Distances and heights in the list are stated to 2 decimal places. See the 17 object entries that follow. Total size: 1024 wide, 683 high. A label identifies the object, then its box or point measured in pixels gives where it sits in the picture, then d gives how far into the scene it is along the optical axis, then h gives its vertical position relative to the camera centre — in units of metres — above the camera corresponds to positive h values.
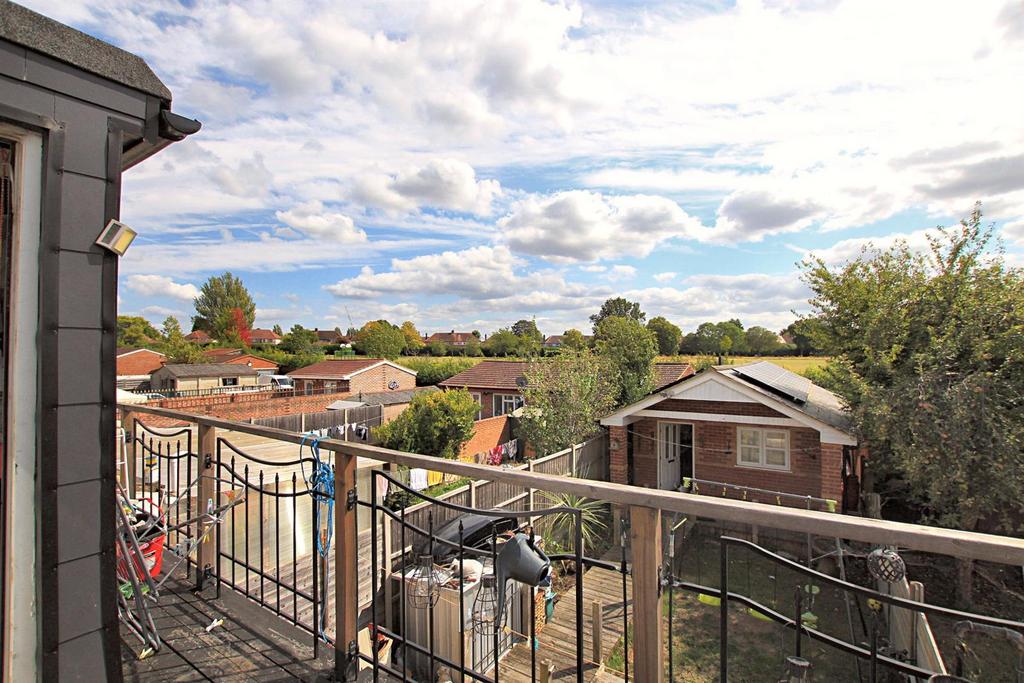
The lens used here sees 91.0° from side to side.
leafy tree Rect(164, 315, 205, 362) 32.84 -0.38
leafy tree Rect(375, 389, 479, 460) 15.16 -2.48
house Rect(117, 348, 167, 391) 37.69 -1.41
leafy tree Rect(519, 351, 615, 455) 14.30 -1.69
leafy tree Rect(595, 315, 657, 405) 16.91 -0.58
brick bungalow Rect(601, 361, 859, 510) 10.45 -2.24
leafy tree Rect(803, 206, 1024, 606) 7.21 -0.58
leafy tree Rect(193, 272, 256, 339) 51.50 +4.09
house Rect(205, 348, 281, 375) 39.62 -1.38
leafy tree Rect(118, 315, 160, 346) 44.69 +1.00
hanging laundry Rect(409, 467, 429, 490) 12.48 -3.48
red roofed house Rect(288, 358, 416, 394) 27.61 -1.93
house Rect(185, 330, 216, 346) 53.09 +0.69
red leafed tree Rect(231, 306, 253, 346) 51.59 +1.87
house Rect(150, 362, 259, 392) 26.98 -1.93
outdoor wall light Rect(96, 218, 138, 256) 1.57 +0.33
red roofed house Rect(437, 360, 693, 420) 20.62 -1.73
